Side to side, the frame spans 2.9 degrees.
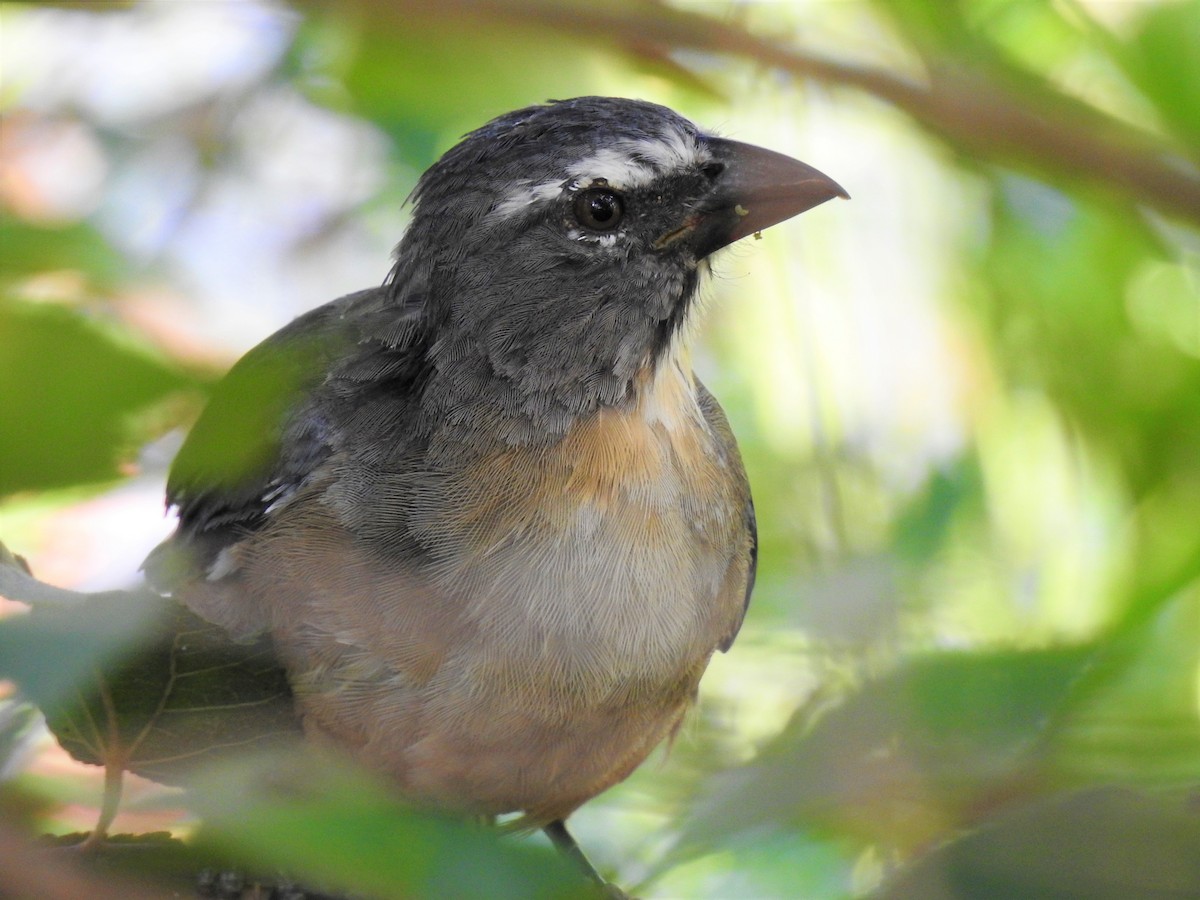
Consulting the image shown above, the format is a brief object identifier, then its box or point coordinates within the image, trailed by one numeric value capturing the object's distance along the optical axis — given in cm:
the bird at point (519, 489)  290
